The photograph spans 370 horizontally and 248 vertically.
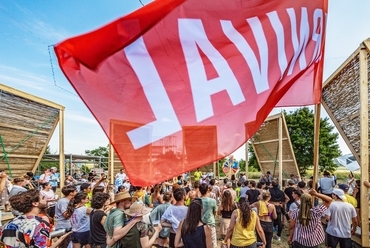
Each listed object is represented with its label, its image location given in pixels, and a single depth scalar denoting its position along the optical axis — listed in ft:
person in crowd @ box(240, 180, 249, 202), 28.60
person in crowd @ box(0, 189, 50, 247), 9.44
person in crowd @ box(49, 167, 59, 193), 39.14
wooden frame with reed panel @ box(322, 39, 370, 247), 19.80
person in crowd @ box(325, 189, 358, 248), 17.02
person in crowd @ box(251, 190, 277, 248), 19.35
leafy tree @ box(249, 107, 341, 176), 123.75
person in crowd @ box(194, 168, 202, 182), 53.56
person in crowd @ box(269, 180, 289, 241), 25.63
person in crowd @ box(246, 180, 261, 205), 24.58
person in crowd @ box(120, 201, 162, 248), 10.75
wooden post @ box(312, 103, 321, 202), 12.11
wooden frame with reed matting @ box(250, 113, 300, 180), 42.96
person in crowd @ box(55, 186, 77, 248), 17.15
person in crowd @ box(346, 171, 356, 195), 32.12
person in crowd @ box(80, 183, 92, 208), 20.39
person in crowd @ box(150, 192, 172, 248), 16.96
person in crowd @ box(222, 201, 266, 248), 14.48
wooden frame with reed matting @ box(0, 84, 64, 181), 23.65
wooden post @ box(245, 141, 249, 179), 45.31
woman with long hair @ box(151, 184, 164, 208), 22.51
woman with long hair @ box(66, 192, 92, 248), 15.78
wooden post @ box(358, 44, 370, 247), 19.70
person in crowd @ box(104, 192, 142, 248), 10.69
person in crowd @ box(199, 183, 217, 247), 17.78
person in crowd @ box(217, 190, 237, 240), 20.84
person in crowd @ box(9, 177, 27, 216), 21.11
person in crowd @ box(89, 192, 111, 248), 14.14
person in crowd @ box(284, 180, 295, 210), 27.39
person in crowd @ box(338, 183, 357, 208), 20.59
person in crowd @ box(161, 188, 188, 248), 15.35
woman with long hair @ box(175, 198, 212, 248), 11.04
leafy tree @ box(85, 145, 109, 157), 255.54
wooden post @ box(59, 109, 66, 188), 27.61
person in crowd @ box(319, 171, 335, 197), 29.71
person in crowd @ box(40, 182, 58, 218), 23.00
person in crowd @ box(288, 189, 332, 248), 14.42
